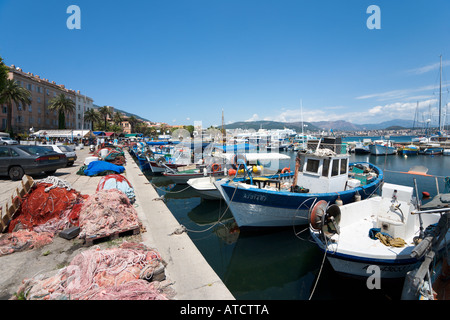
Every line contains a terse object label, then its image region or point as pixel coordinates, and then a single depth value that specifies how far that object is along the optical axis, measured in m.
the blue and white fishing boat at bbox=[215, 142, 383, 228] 8.92
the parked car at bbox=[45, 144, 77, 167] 17.86
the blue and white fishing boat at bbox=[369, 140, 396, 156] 49.11
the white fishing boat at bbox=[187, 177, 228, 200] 13.10
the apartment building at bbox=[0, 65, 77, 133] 43.47
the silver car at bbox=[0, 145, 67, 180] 11.19
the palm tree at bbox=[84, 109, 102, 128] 61.42
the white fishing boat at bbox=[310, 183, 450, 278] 5.57
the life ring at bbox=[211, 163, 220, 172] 17.16
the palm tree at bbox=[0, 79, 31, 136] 37.59
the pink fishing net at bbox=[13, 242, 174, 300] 3.36
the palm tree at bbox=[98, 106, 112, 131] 68.12
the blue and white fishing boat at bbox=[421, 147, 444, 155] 48.29
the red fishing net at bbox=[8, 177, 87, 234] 6.18
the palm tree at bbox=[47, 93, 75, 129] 49.10
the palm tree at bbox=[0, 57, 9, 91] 24.88
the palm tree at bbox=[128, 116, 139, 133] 90.50
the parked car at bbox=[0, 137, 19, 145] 28.02
